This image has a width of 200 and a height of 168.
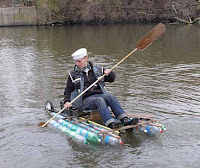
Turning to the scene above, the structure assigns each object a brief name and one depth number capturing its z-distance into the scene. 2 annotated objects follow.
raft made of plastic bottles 6.21
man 6.89
